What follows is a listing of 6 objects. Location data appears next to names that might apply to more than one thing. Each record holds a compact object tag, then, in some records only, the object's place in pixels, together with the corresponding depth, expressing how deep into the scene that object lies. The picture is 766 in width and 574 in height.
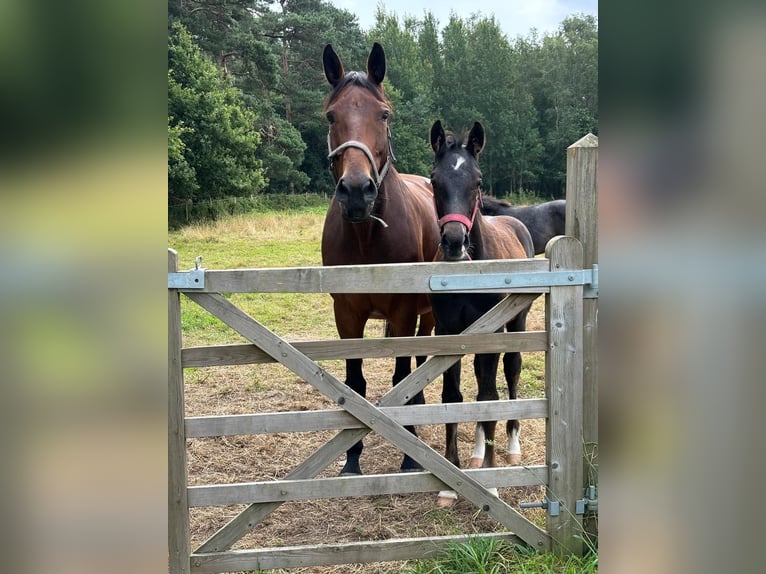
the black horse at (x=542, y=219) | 8.73
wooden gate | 2.37
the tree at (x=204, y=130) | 18.14
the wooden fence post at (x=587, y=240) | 2.51
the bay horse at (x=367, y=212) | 3.03
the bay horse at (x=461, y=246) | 3.06
